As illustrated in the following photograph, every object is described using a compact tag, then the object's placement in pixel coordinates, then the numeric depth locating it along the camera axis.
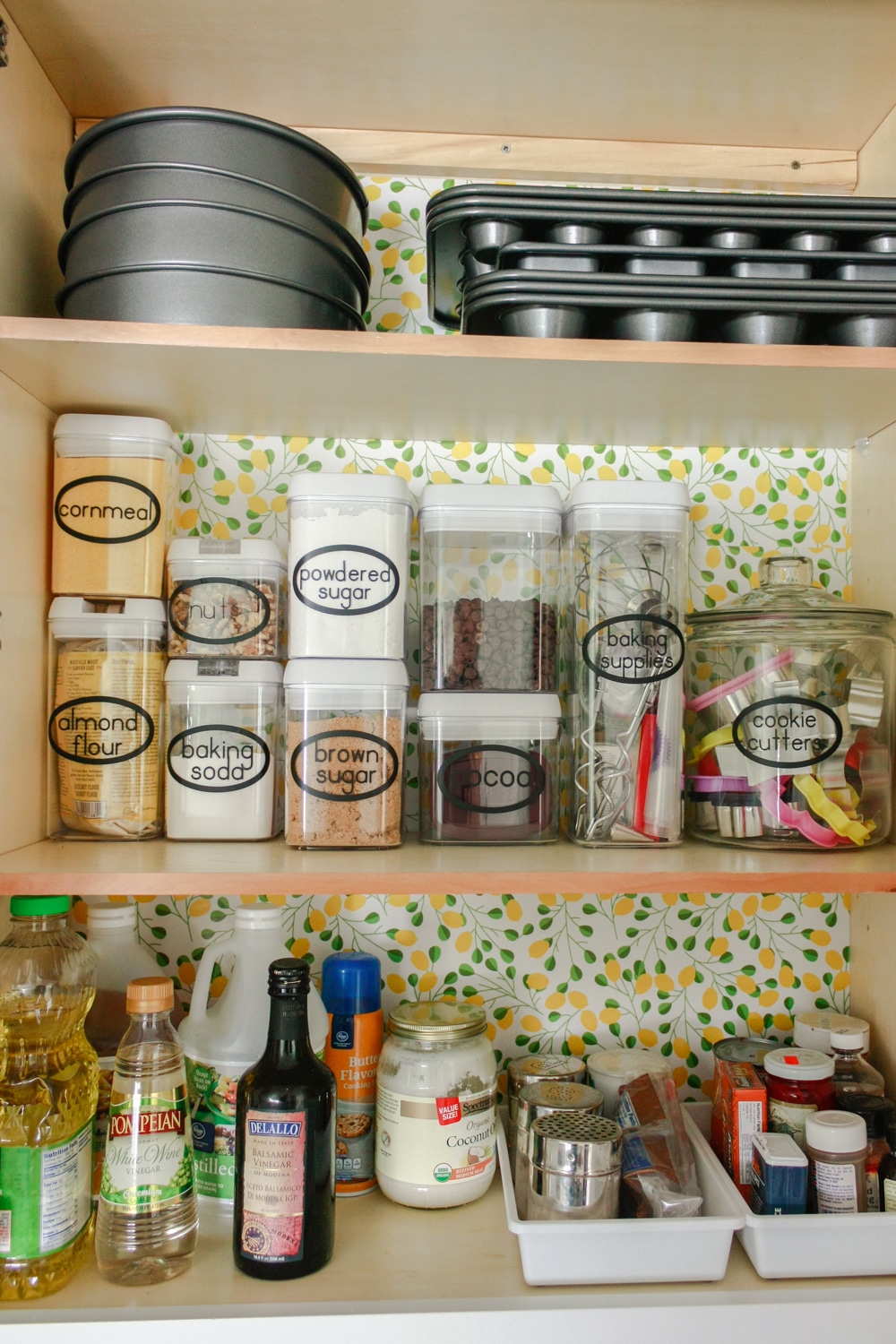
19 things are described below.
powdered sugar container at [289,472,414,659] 1.01
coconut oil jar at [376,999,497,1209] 1.01
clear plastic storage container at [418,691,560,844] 1.02
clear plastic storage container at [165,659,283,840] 1.02
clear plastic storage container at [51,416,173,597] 1.04
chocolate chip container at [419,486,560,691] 1.03
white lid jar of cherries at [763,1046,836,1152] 1.02
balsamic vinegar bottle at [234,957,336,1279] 0.90
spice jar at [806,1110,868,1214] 0.96
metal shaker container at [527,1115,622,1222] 0.95
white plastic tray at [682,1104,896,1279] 0.94
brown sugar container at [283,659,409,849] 0.99
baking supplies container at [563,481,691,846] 1.02
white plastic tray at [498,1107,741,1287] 0.91
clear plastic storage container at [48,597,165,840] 1.03
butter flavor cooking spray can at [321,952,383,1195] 1.06
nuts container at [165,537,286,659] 1.05
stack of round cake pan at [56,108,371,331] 0.91
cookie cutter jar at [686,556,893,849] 1.01
